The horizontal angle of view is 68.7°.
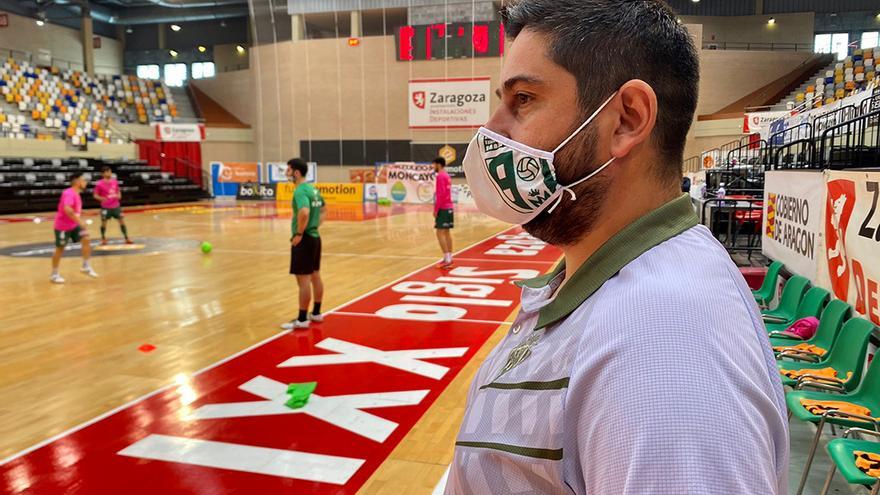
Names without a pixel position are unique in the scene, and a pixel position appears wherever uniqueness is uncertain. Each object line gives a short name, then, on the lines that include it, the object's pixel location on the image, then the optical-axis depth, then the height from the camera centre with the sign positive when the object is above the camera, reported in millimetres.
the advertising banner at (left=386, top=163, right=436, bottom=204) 27734 -320
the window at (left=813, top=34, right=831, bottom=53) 35562 +6940
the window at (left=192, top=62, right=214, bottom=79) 42375 +7302
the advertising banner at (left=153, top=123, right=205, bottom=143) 31125 +2248
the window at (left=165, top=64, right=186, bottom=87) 42438 +6926
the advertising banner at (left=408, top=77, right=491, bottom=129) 26188 +2971
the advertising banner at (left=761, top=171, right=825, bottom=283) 5173 -458
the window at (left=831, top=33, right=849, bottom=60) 34375 +6886
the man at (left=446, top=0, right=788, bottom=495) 661 -157
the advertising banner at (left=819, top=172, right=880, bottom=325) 3879 -475
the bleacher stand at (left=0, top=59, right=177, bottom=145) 28312 +3869
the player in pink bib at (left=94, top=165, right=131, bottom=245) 13555 -318
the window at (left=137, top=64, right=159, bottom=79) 42531 +7134
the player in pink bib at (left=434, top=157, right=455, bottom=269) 11016 -651
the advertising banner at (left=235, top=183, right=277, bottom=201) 30641 -673
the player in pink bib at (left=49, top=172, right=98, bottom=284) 9891 -694
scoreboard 26750 +5690
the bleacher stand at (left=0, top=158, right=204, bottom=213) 23000 -104
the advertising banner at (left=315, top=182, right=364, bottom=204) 28688 -697
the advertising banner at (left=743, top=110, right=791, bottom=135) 22539 +1795
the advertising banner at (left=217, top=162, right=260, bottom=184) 31672 +296
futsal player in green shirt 6750 -606
